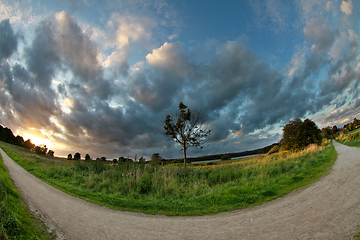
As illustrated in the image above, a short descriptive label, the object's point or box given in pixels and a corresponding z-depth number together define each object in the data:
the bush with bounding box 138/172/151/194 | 11.33
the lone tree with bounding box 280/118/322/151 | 28.48
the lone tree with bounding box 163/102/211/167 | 27.03
